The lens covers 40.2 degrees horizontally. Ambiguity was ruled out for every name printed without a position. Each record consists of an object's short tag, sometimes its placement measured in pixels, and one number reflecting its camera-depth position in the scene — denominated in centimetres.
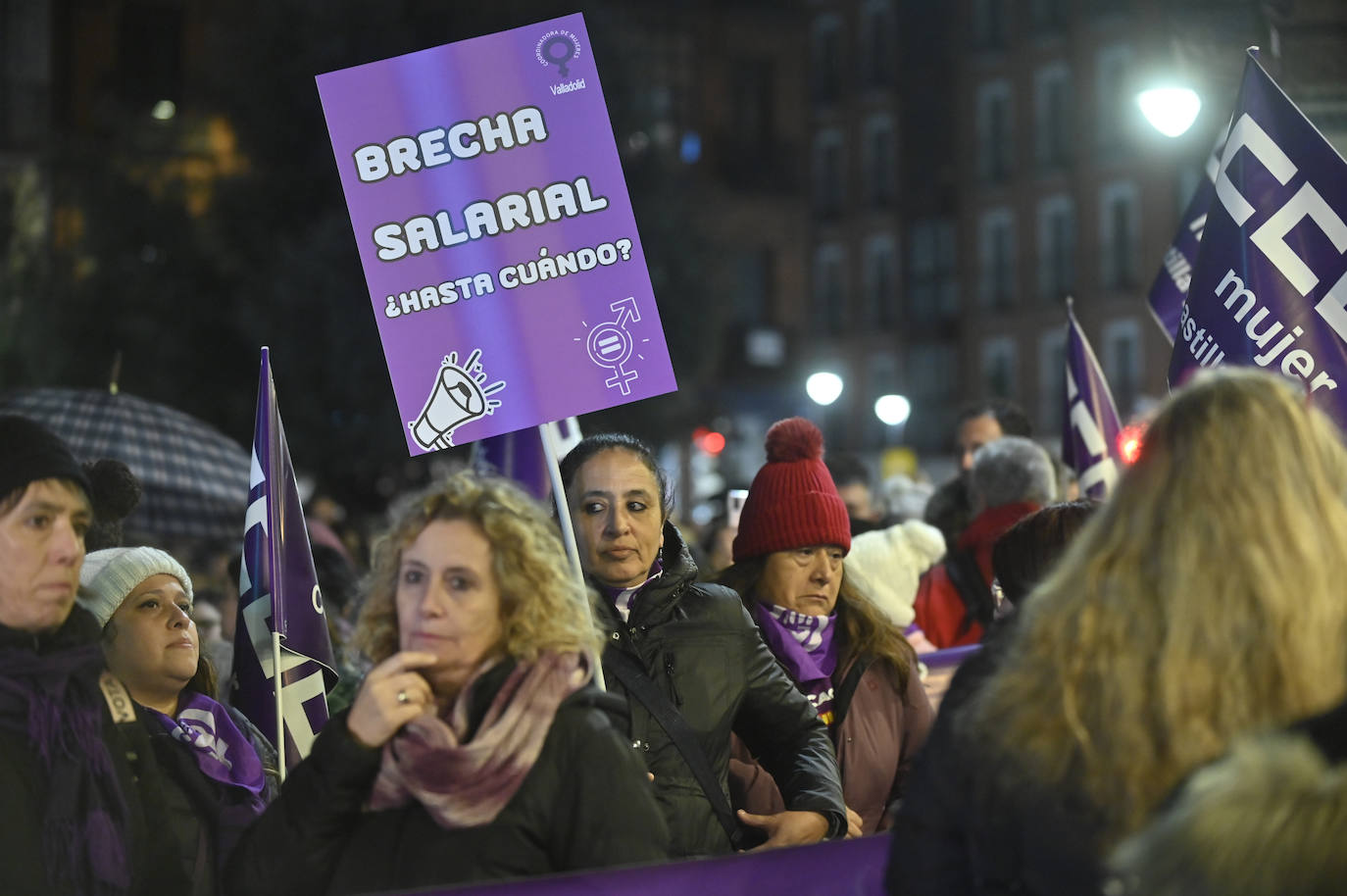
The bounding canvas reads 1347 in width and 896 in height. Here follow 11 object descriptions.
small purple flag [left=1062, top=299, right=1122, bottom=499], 803
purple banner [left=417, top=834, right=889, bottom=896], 332
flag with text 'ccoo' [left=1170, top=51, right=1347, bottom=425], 532
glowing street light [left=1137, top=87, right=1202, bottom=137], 931
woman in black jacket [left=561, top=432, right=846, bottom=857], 433
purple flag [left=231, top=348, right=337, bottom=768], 525
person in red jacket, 692
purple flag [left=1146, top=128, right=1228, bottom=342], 709
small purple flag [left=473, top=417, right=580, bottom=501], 712
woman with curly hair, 308
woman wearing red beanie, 514
